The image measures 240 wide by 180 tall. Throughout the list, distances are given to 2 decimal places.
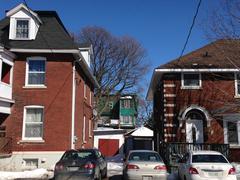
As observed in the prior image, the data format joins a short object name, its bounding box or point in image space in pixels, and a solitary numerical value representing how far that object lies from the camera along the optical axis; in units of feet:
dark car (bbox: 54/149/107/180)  33.16
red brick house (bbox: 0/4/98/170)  50.08
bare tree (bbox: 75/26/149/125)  112.16
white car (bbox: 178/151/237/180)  30.58
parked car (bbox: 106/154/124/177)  49.81
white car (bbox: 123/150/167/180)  33.92
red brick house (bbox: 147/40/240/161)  56.42
